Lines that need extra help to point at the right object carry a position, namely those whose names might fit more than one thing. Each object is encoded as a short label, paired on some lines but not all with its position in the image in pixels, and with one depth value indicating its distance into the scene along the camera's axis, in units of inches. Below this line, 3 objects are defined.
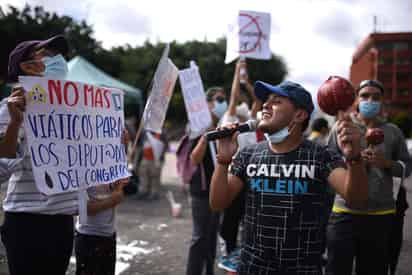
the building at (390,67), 1107.3
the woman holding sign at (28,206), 79.2
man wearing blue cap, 75.4
